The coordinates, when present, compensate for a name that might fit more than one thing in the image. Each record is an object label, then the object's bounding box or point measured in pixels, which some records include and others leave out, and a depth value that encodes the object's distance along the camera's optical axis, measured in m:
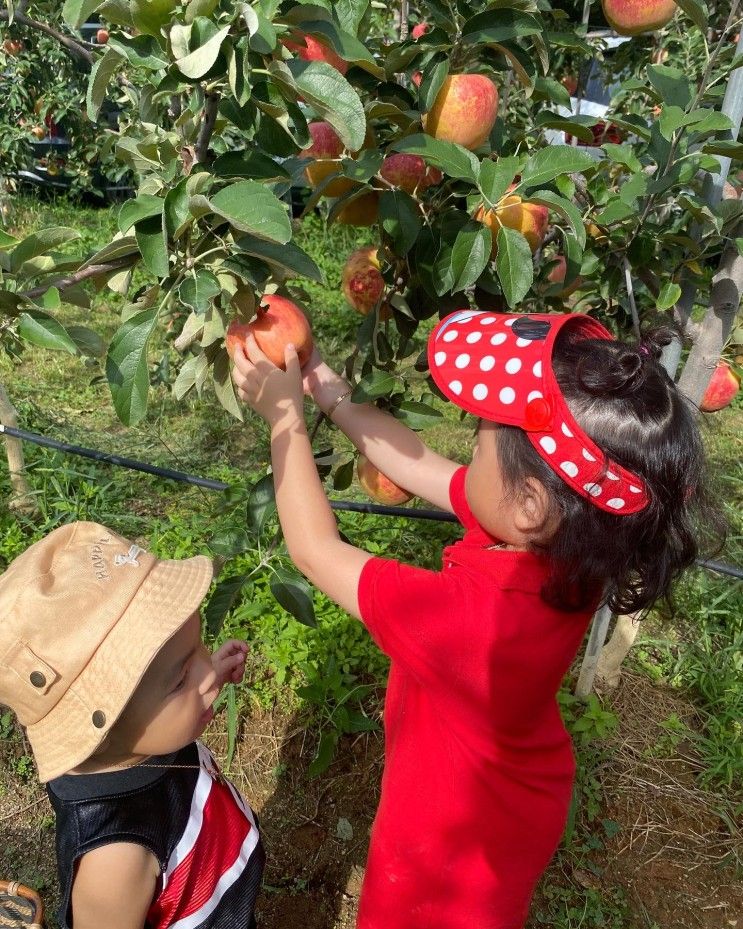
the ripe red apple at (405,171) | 1.25
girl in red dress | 0.93
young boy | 0.90
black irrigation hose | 1.61
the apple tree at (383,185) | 0.86
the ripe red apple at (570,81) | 2.80
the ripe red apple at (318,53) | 1.16
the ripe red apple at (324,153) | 1.28
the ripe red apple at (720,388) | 1.83
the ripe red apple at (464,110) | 1.19
